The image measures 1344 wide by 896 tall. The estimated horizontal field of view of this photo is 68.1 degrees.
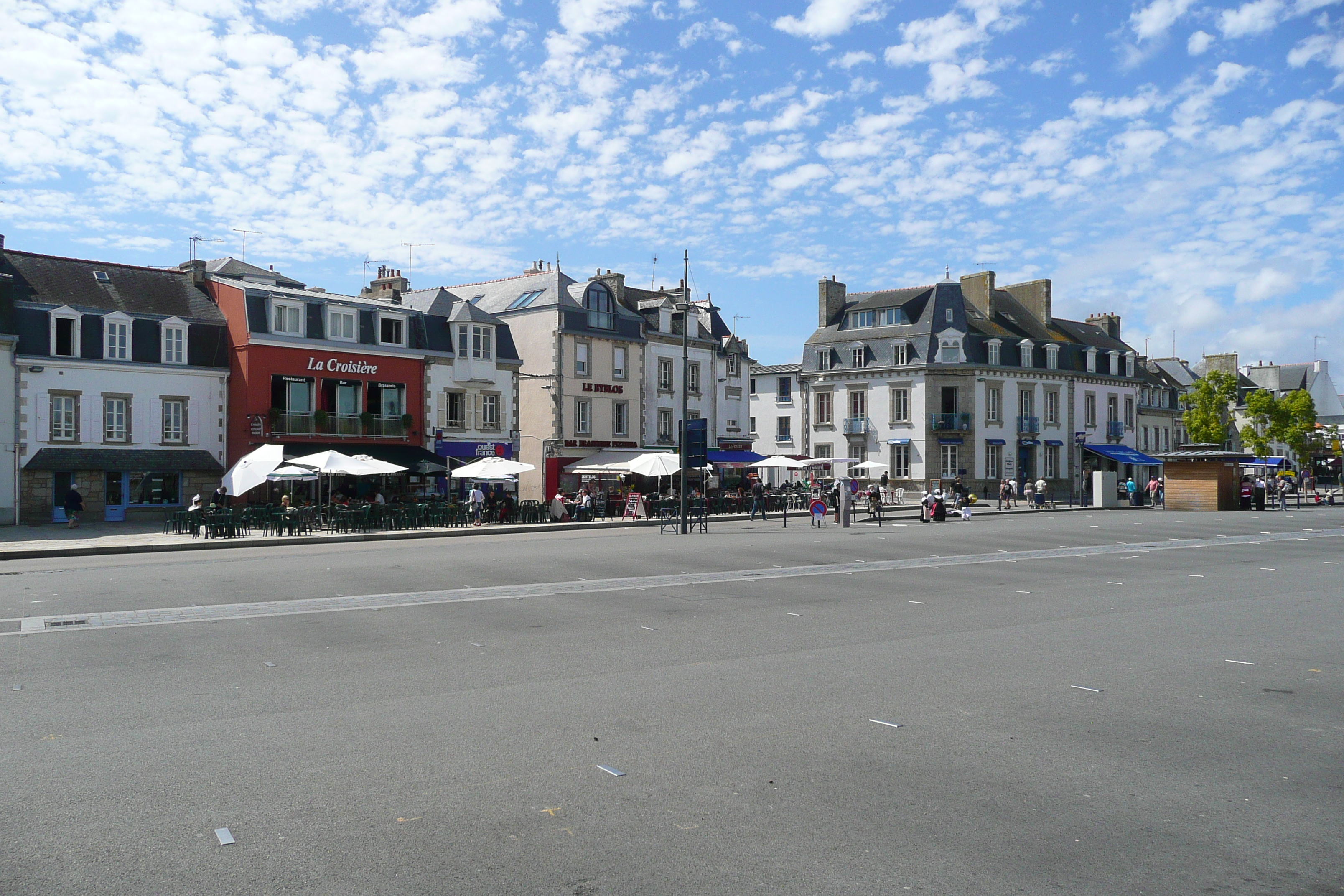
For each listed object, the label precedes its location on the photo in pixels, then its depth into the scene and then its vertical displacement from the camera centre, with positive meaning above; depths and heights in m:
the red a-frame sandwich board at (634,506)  36.91 -1.40
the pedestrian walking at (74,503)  30.17 -0.99
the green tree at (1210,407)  61.34 +3.60
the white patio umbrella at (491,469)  32.62 -0.02
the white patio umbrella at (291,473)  28.23 -0.12
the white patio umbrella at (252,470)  26.64 +0.00
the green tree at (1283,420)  61.22 +2.83
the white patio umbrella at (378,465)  30.05 +0.14
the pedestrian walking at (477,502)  32.88 -1.13
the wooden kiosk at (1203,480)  43.66 -0.62
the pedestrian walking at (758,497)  38.28 -1.17
